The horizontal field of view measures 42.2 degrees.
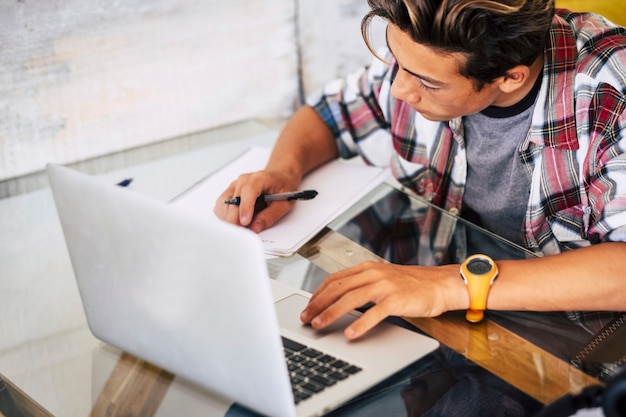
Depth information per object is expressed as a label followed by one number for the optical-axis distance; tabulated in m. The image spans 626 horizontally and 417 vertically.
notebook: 1.35
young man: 1.12
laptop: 0.83
